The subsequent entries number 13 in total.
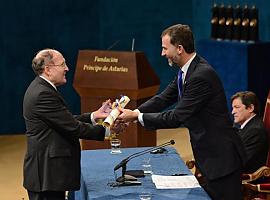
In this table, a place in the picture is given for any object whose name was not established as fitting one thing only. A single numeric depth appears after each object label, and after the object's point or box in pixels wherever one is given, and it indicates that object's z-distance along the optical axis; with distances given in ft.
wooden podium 43.39
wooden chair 33.50
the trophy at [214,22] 56.19
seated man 35.35
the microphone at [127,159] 28.67
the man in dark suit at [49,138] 27.83
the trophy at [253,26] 53.84
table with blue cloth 26.65
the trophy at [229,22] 54.94
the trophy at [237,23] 54.46
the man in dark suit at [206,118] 28.14
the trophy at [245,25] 54.08
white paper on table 27.64
